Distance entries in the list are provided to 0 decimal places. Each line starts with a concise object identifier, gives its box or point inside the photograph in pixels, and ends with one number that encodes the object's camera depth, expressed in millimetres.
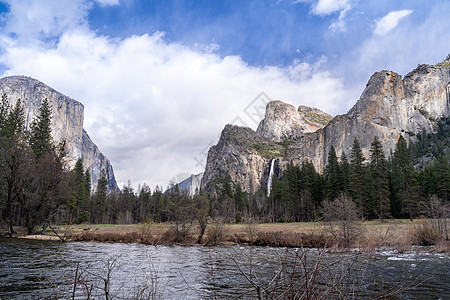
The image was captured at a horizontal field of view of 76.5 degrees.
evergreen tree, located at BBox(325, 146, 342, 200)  62838
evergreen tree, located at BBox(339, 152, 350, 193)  60438
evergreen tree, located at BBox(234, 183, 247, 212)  99156
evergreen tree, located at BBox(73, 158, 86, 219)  74438
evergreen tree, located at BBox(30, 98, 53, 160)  48666
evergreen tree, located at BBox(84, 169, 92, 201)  86050
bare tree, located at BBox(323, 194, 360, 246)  22562
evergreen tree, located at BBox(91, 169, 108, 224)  85000
